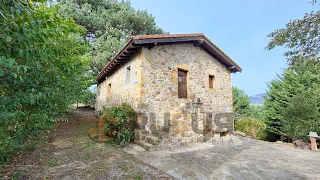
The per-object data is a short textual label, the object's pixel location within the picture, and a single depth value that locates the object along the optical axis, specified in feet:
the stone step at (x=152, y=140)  19.15
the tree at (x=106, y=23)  47.88
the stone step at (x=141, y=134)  20.63
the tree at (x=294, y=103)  26.05
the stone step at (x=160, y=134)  20.19
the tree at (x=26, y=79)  6.15
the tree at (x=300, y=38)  13.70
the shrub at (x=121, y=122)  19.91
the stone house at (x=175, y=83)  21.66
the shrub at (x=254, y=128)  37.22
